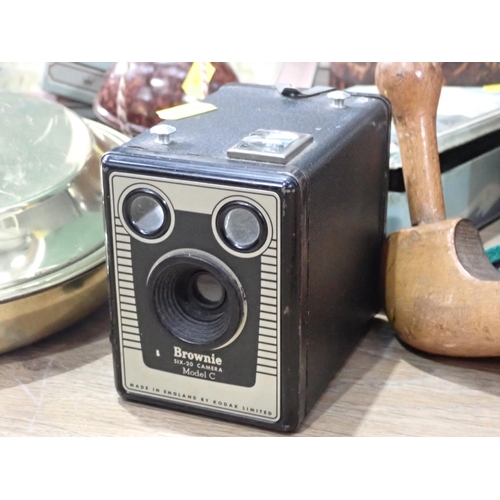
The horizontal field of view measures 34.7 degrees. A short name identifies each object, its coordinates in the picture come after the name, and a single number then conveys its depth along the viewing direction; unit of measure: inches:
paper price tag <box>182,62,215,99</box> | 38.6
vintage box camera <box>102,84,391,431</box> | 23.6
